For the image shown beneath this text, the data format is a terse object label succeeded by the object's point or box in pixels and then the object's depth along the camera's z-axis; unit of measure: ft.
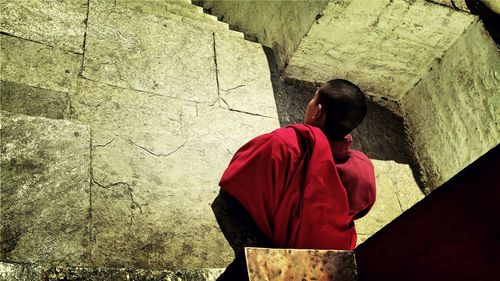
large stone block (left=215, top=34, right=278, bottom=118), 10.68
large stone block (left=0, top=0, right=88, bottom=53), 9.01
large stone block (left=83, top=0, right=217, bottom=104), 9.53
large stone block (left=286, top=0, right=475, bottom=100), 9.96
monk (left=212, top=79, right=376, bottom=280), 6.73
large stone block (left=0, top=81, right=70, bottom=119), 7.81
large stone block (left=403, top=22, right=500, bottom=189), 10.00
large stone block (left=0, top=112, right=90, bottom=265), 6.07
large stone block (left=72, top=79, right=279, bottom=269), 6.87
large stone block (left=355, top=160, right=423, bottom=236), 9.96
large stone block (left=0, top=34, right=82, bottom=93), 8.32
